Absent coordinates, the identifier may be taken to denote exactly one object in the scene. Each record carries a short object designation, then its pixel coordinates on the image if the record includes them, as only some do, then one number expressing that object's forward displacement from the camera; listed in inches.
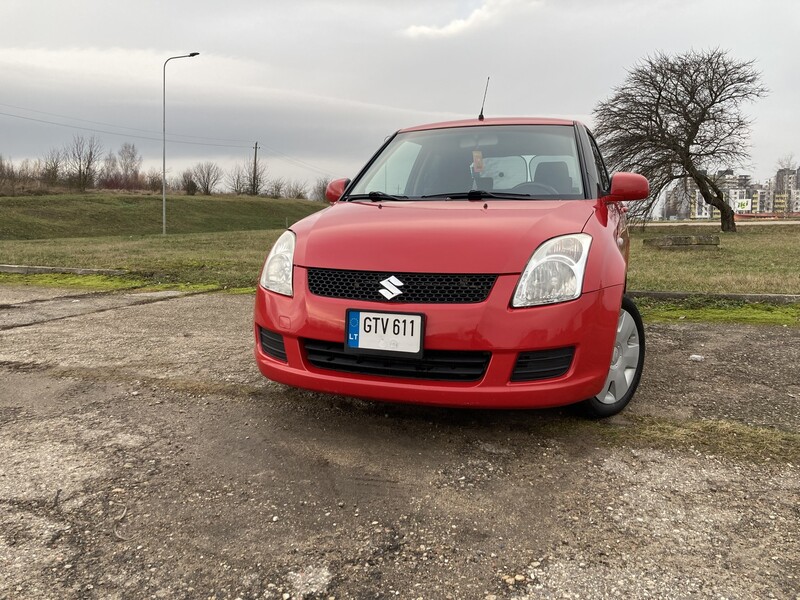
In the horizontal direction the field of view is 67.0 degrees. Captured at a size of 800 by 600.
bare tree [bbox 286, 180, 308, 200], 3203.7
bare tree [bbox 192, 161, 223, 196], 2807.6
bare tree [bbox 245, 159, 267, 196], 2940.5
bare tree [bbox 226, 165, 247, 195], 2992.1
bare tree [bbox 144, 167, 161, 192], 2653.1
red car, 93.9
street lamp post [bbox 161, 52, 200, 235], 1122.7
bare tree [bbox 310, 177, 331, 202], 3447.3
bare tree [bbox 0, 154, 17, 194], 1920.5
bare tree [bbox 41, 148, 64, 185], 2204.7
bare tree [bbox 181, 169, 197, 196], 2564.0
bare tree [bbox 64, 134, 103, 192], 2242.9
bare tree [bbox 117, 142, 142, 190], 2671.5
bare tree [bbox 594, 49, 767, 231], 987.9
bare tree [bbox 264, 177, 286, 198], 3021.7
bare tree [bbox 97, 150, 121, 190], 2508.6
